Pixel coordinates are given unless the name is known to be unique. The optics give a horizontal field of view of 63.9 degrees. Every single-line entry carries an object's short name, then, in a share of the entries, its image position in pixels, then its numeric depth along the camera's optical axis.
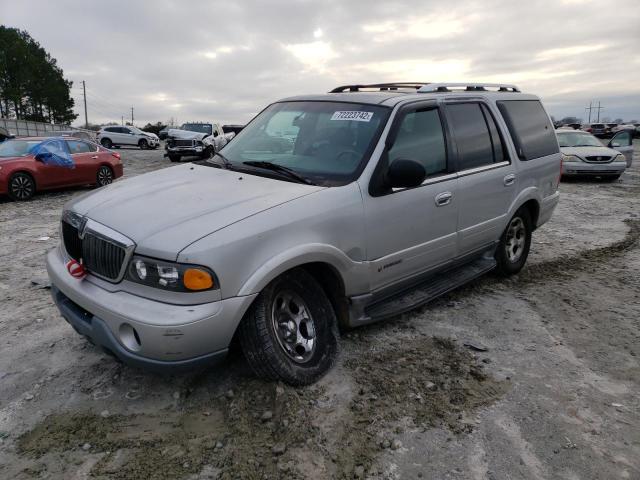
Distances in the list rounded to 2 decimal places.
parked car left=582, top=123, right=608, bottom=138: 49.95
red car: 11.44
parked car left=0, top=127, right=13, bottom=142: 20.50
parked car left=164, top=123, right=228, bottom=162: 22.73
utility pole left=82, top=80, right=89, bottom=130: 84.00
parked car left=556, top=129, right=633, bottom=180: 14.38
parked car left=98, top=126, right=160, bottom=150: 35.53
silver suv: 2.77
